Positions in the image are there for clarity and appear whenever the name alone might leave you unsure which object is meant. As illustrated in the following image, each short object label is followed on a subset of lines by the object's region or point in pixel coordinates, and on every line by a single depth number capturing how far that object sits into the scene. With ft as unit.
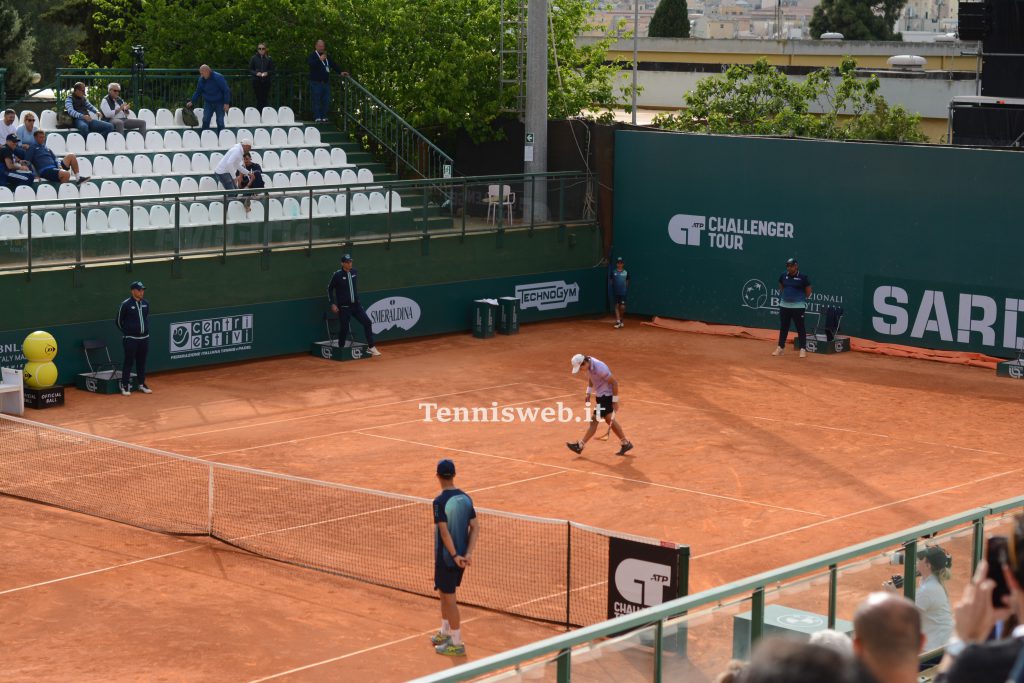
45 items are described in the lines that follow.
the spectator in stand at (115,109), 99.86
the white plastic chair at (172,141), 101.76
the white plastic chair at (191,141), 102.58
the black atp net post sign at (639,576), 40.19
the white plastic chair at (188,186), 95.76
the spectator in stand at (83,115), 98.94
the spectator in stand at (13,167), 88.17
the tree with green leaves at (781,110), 135.85
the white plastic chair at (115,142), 98.53
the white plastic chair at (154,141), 100.89
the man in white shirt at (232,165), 96.37
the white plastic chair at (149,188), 93.20
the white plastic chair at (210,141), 103.45
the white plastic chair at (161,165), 97.14
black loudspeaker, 110.11
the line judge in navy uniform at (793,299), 92.68
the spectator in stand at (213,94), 105.29
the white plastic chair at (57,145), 96.32
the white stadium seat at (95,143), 97.42
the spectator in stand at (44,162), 90.94
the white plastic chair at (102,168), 95.25
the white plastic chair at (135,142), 99.60
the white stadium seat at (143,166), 96.53
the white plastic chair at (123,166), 96.02
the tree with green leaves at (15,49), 190.70
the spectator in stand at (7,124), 92.38
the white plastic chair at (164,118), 105.18
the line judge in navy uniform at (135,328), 79.41
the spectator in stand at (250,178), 96.07
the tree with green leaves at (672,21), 284.61
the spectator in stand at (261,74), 112.37
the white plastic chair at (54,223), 82.48
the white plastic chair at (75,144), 97.09
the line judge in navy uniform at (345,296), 91.20
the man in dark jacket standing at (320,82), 112.98
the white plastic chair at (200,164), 98.94
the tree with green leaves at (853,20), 311.06
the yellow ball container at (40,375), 77.15
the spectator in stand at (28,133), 91.40
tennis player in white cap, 65.92
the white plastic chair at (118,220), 85.51
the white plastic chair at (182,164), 98.02
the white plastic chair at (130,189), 91.50
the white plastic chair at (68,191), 89.35
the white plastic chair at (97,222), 84.84
